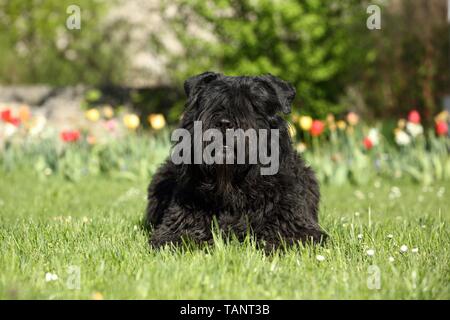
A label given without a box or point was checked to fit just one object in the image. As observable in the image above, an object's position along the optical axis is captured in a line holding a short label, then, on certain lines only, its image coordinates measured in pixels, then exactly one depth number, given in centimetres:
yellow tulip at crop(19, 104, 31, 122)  866
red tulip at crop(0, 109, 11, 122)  844
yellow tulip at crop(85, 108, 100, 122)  859
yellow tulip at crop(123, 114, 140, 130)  845
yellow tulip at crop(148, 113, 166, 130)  827
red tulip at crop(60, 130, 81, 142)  855
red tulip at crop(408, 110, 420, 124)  825
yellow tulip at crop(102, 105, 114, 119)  879
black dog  400
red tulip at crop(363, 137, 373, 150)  842
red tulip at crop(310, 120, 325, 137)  816
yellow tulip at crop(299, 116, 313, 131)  812
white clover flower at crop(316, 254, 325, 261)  380
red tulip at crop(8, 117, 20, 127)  852
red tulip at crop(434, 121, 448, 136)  822
